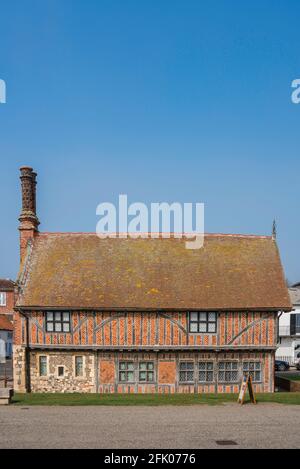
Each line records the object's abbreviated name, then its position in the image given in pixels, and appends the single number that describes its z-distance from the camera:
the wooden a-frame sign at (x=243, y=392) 15.31
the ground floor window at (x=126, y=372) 21.28
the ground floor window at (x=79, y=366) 21.31
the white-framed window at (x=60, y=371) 21.33
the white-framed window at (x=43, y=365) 21.45
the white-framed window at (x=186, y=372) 21.28
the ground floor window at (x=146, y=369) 21.30
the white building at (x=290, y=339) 38.91
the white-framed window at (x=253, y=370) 21.41
